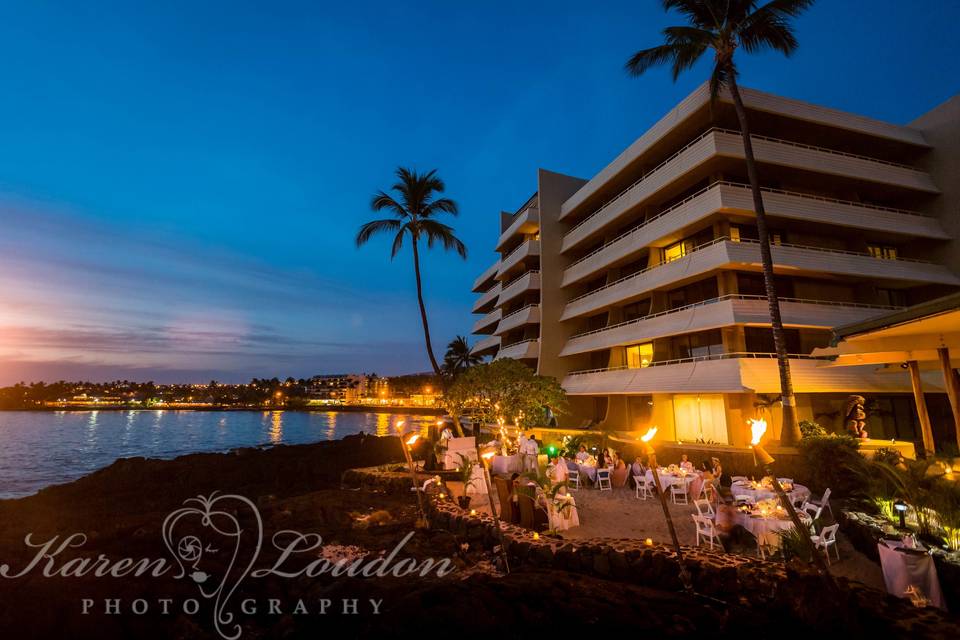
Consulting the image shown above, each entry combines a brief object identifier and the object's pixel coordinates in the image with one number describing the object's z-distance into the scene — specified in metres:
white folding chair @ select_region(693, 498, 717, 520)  9.02
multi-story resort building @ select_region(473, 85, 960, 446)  20.72
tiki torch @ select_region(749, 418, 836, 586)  3.83
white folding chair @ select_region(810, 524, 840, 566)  7.42
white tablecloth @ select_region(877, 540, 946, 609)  5.76
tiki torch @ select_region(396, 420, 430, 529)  11.00
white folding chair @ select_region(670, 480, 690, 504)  12.66
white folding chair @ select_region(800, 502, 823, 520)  8.96
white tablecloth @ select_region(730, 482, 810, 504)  10.21
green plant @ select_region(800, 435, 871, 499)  12.16
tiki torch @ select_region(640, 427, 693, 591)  4.55
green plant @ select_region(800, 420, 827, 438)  16.78
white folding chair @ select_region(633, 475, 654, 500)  13.49
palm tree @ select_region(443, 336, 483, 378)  75.91
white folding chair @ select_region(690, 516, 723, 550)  8.55
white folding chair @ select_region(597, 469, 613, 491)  14.96
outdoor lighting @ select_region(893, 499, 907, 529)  6.88
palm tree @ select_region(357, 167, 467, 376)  27.48
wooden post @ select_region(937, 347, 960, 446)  10.18
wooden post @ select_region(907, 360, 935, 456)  12.12
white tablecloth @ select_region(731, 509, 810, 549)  7.91
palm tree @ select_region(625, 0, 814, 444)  16.52
